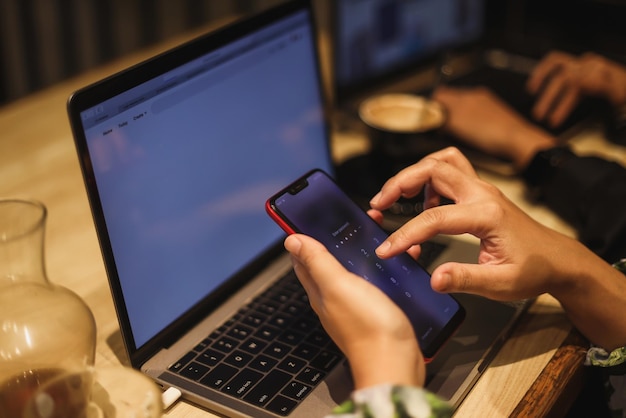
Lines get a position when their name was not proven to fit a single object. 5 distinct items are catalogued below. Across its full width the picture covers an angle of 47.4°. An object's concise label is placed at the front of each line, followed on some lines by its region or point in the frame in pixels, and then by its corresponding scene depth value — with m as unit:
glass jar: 0.64
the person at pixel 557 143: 0.95
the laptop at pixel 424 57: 1.24
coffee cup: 1.10
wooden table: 0.73
